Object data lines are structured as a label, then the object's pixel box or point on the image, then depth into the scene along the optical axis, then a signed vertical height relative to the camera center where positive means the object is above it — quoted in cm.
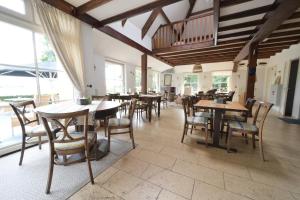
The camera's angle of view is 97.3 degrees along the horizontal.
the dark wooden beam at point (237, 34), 367 +151
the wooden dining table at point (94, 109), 164 -29
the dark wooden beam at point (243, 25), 306 +151
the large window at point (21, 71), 205 +25
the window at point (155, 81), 843 +38
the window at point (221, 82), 884 +30
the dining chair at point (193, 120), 226 -60
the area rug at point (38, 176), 129 -104
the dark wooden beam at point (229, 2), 229 +149
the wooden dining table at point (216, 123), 224 -62
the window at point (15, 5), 189 +121
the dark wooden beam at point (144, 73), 544 +57
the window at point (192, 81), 947 +42
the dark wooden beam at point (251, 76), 423 +36
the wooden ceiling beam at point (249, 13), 250 +150
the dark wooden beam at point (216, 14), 232 +143
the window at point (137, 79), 664 +36
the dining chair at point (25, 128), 169 -58
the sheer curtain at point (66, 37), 220 +91
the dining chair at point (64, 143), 122 -60
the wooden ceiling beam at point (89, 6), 233 +149
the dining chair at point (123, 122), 206 -58
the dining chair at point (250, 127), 187 -61
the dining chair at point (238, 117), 252 -59
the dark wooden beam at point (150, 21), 458 +233
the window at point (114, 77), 492 +38
